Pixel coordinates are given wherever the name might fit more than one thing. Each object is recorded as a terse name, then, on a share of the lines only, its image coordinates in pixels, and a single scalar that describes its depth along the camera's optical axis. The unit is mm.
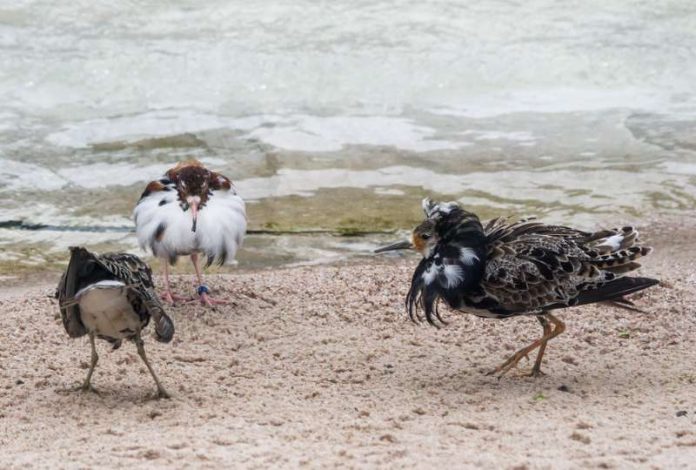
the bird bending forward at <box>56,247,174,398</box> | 9766
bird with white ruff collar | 13578
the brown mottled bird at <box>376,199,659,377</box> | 10703
